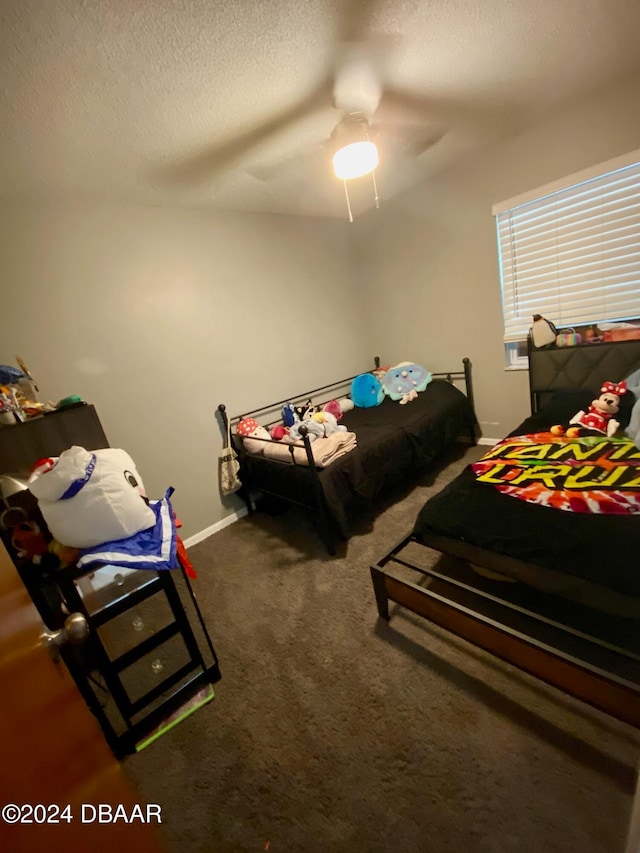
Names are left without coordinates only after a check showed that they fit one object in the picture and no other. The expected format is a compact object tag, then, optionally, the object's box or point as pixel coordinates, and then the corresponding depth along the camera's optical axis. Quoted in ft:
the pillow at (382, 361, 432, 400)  10.95
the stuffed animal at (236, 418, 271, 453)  8.55
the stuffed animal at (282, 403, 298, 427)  9.34
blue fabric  3.91
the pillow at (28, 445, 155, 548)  3.82
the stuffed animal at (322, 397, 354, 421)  10.31
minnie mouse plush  6.31
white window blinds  7.22
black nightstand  4.01
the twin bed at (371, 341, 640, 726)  3.48
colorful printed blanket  4.51
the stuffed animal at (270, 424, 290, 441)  8.66
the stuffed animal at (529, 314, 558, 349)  8.37
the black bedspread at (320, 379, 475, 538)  7.04
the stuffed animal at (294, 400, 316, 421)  9.33
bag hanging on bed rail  8.82
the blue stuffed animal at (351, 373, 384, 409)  10.98
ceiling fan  4.45
